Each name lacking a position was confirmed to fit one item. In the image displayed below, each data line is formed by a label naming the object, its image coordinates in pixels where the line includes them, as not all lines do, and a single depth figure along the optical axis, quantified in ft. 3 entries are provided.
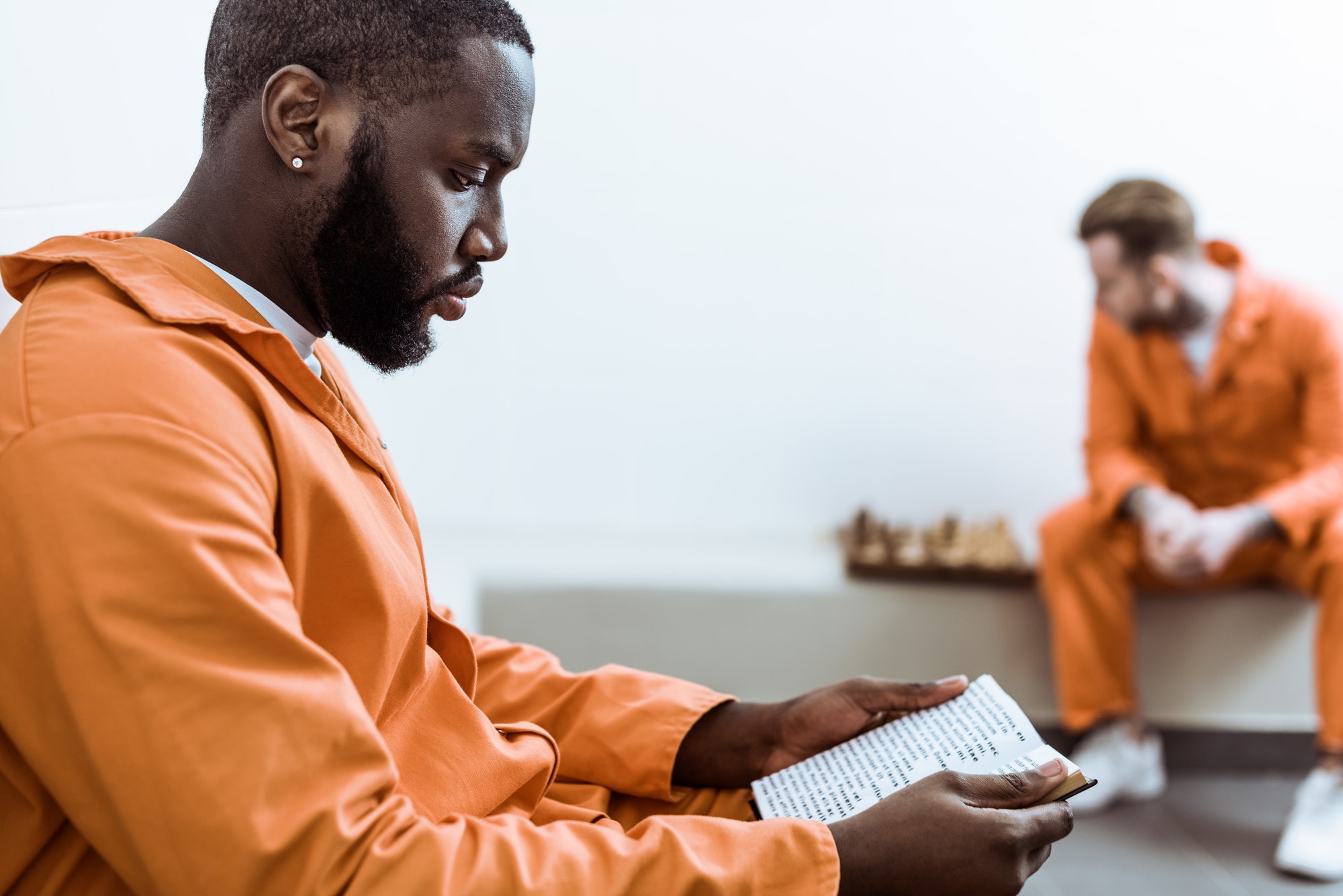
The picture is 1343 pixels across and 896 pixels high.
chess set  8.84
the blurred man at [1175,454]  8.07
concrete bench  8.71
